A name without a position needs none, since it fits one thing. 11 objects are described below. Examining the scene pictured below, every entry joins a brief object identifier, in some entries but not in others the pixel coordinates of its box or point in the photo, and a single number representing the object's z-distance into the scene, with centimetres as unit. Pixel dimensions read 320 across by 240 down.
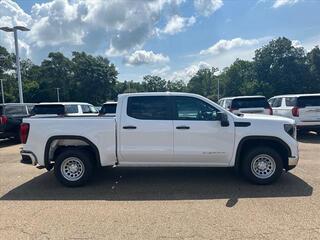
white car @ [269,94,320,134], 939
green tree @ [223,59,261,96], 5106
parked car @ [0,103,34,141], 950
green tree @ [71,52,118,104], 5135
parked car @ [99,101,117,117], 1033
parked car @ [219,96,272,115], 975
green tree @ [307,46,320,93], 4489
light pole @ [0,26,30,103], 1530
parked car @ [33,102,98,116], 947
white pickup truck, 459
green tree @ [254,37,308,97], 4537
